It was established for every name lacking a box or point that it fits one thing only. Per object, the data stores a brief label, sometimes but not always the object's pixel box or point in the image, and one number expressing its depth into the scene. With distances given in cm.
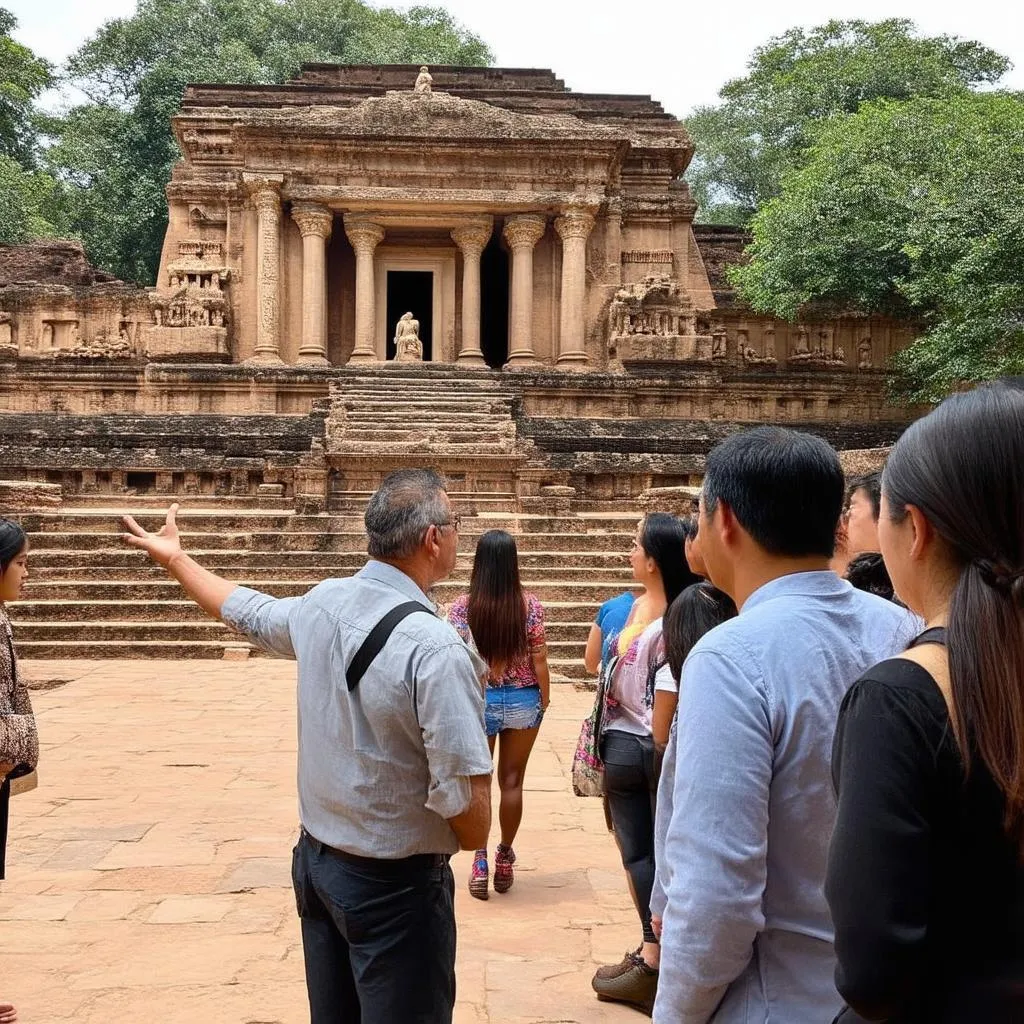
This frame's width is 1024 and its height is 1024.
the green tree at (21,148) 3197
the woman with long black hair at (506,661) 485
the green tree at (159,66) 3625
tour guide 252
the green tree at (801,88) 3216
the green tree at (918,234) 1666
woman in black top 138
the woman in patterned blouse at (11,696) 371
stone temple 1642
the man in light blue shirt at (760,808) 174
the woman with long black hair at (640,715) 393
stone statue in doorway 2145
